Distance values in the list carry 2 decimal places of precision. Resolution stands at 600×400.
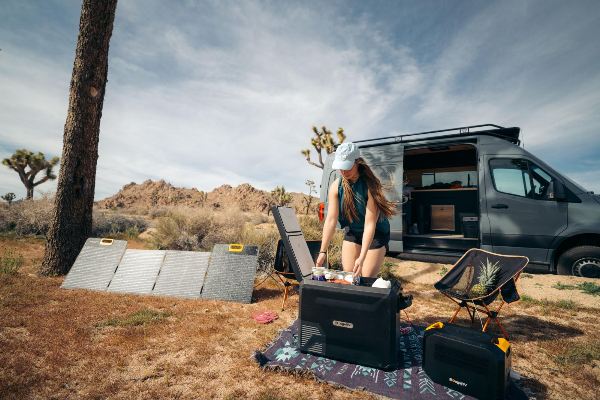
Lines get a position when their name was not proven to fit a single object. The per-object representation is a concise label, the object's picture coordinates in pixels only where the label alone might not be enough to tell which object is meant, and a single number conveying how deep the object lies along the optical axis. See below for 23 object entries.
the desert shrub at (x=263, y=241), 6.50
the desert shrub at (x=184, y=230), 7.87
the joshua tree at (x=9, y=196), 19.75
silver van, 5.03
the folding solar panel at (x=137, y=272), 5.00
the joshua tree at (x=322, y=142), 17.52
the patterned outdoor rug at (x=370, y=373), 2.38
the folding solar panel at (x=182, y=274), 4.89
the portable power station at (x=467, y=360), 2.21
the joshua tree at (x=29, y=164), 20.98
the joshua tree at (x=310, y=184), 31.05
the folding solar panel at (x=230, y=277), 4.81
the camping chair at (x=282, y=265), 4.55
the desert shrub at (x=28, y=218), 9.73
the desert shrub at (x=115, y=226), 10.24
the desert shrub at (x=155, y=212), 21.78
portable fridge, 2.58
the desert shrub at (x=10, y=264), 5.44
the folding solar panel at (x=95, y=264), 5.08
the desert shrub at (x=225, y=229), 7.95
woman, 3.03
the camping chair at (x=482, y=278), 3.34
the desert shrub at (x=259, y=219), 21.54
